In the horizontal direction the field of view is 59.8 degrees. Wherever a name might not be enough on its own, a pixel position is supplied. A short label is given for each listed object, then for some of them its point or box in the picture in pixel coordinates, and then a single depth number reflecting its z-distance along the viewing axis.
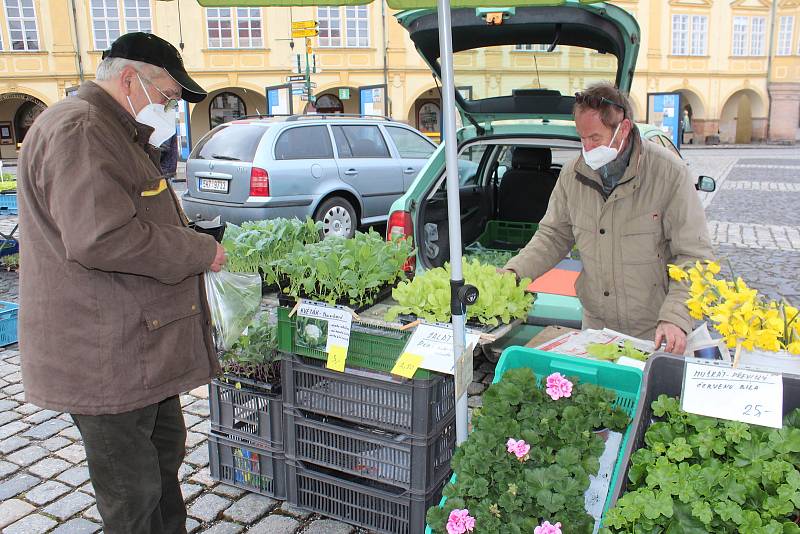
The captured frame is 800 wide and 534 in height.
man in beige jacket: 2.86
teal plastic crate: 2.06
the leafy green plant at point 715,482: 1.54
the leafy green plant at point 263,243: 3.20
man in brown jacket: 2.05
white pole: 2.14
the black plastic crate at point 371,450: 2.75
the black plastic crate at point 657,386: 1.80
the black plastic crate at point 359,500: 2.81
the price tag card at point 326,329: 2.72
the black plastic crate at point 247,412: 3.10
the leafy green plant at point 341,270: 2.86
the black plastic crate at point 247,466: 3.23
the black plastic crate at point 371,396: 2.69
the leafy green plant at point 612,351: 2.27
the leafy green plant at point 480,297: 2.61
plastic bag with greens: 2.85
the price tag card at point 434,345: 2.44
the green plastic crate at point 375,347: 2.65
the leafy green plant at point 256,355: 3.08
